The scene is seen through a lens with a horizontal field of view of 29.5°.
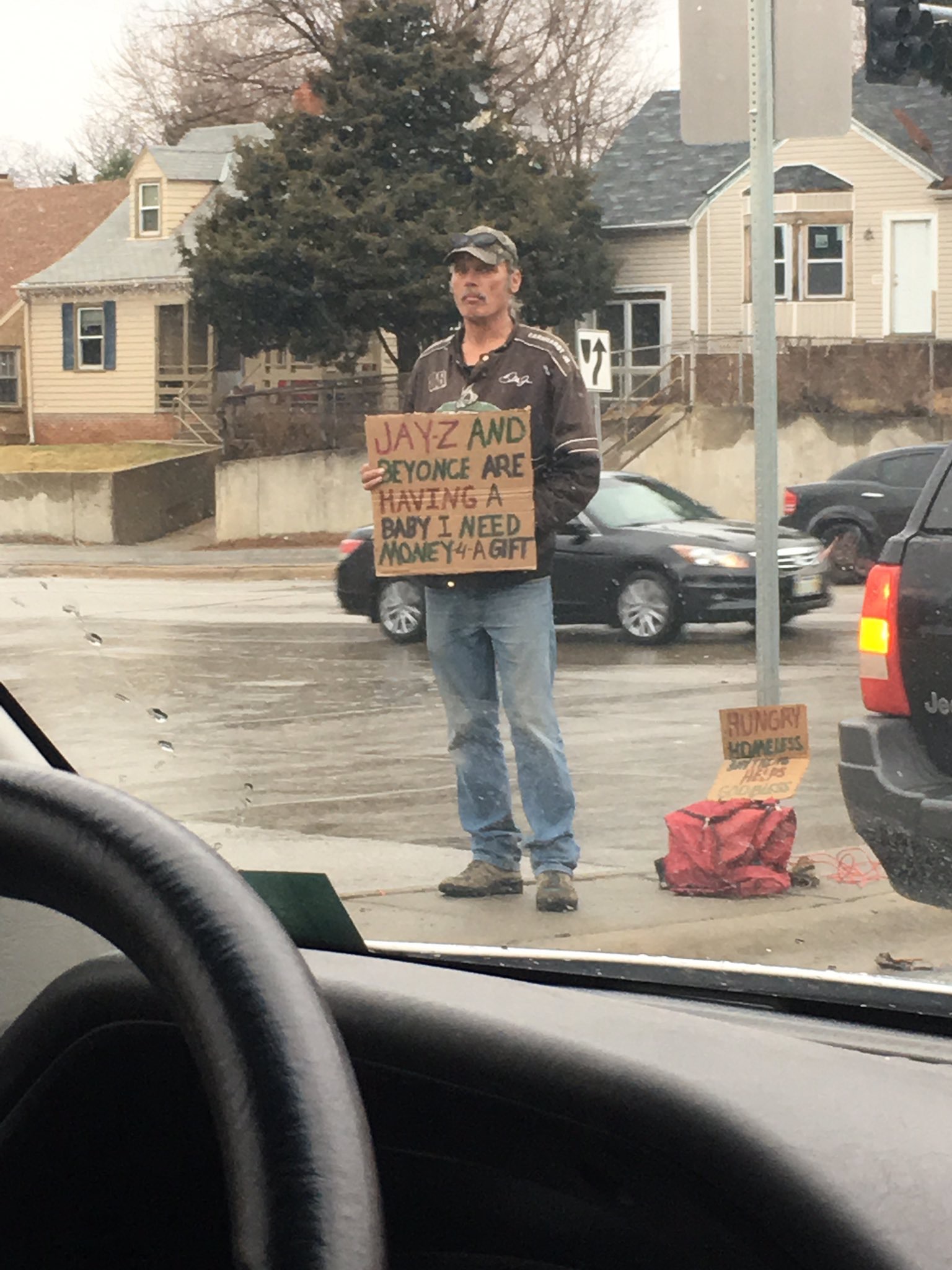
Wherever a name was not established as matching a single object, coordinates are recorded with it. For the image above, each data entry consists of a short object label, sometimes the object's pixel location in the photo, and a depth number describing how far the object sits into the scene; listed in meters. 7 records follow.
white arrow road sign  4.54
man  4.28
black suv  4.13
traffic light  4.09
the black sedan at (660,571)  6.93
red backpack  4.36
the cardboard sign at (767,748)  4.36
